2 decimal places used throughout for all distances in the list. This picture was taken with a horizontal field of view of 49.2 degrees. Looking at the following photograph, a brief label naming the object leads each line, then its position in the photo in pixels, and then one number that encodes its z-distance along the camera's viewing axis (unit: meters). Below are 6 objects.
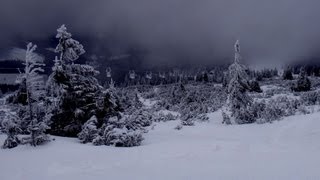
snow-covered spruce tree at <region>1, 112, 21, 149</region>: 17.05
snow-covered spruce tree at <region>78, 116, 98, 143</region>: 18.77
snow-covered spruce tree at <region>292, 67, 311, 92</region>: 48.78
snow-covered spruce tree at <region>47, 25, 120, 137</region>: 20.75
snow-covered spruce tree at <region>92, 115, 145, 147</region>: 17.59
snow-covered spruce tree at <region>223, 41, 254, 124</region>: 28.04
